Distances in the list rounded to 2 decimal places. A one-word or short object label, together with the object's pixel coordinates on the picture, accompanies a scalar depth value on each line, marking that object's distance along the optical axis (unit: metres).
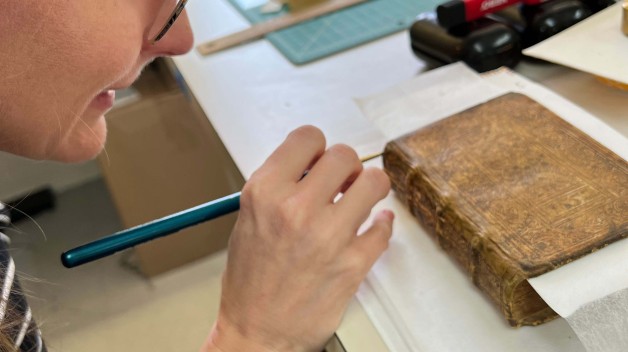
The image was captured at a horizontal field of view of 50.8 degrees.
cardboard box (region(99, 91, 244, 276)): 1.24
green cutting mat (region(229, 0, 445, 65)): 0.90
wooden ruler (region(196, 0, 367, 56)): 0.94
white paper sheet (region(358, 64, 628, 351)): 0.48
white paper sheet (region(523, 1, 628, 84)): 0.68
